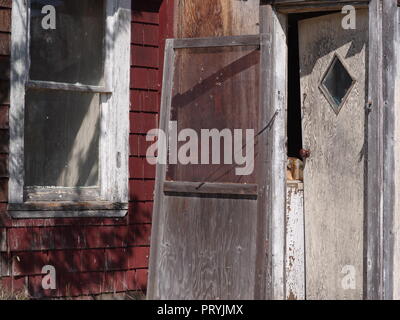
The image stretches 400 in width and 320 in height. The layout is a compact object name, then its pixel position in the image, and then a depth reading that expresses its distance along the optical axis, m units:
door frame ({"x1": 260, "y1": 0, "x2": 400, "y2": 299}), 5.64
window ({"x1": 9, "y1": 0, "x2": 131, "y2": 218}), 6.58
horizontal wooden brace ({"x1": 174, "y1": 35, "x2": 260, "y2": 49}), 6.14
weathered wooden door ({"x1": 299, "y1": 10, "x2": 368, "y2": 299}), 6.04
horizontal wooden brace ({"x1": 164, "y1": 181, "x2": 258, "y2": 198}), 6.05
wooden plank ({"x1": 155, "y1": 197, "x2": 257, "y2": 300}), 6.05
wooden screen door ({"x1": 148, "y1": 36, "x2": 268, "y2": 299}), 6.06
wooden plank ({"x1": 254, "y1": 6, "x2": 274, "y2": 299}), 5.96
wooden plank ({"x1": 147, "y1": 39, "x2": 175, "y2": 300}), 6.39
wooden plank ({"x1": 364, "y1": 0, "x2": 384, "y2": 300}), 5.64
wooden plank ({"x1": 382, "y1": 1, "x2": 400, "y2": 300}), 5.65
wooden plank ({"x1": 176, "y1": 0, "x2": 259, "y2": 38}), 6.31
